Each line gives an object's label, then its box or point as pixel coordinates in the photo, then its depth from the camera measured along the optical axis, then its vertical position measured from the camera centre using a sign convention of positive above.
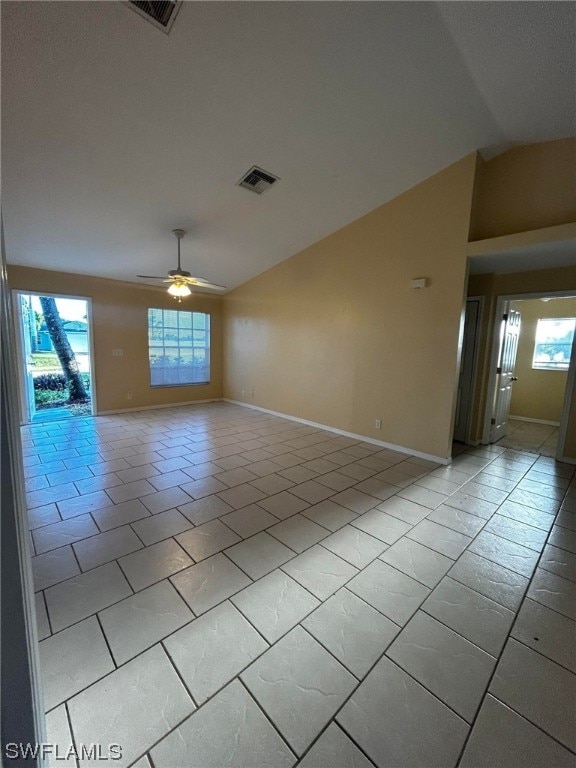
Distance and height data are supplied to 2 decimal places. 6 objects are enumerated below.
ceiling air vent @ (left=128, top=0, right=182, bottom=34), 1.73 +1.86
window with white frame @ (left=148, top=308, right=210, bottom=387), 6.26 -0.12
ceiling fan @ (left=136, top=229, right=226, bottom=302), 3.71 +0.75
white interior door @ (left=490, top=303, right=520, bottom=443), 4.34 -0.26
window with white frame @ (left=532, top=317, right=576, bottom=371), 5.34 +0.19
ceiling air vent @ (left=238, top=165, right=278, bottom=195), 3.17 +1.71
